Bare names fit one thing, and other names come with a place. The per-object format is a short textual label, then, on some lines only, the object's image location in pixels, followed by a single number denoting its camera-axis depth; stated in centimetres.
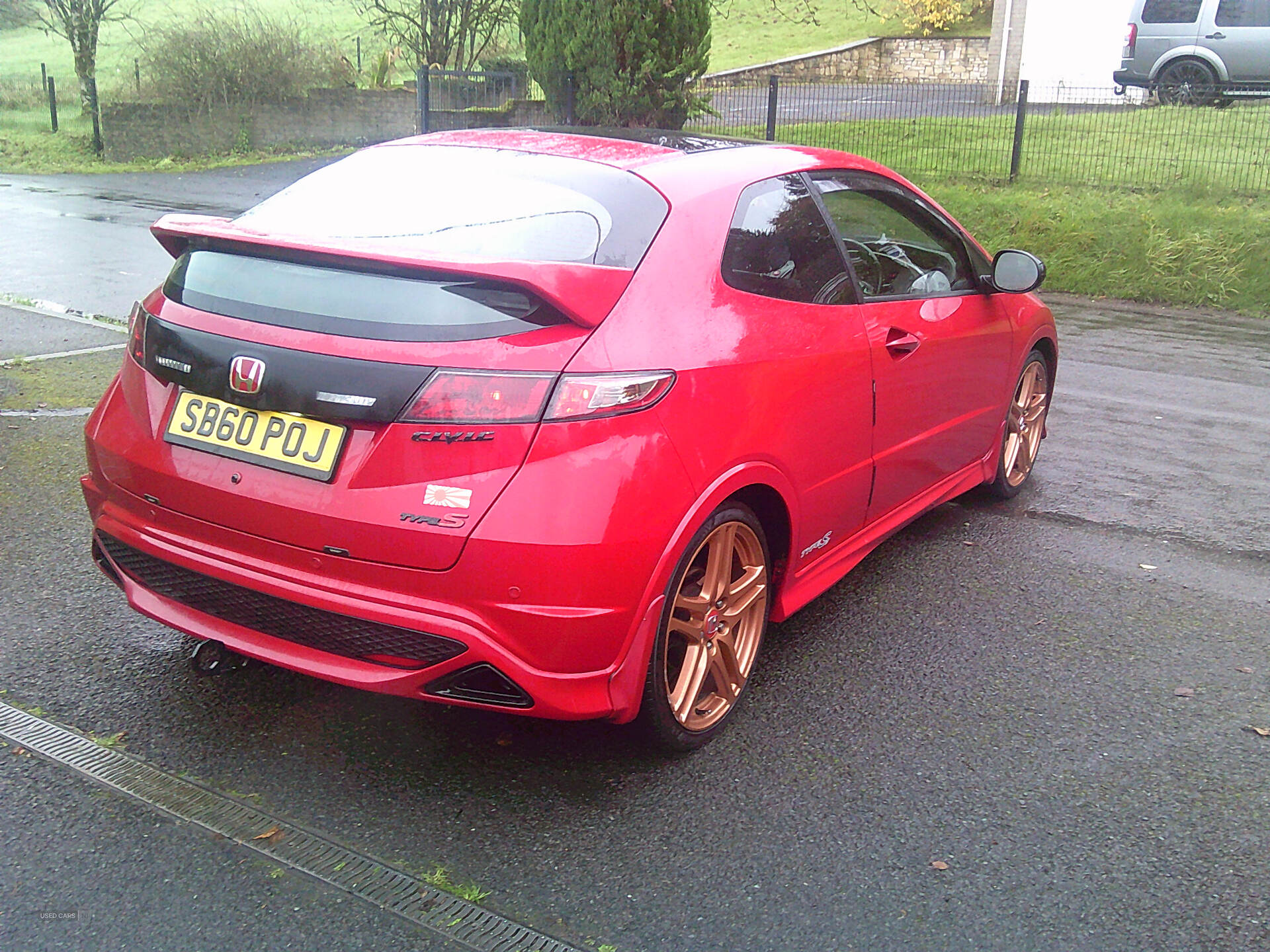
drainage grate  245
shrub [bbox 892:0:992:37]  3841
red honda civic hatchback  265
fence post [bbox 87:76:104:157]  2531
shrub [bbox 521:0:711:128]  1627
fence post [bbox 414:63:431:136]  1923
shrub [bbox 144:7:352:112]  2495
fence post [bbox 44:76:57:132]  2914
